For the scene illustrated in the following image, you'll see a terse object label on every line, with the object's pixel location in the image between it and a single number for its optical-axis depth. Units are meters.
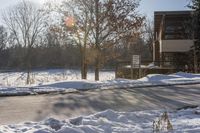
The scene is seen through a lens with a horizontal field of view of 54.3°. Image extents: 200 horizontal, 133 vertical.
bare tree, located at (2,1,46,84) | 27.68
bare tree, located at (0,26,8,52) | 47.08
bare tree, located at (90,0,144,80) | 11.89
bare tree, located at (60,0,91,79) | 11.92
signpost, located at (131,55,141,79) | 11.76
